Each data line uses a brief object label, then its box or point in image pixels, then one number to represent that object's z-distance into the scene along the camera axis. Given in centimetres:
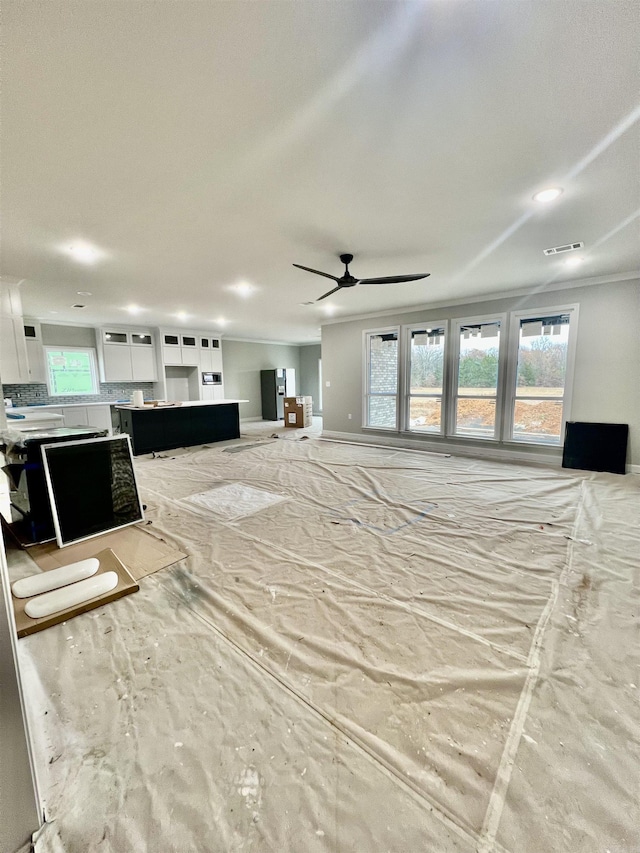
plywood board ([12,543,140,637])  169
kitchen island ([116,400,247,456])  596
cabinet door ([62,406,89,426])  665
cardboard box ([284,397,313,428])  889
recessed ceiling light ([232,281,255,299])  466
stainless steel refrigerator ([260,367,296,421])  1024
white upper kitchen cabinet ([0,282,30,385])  407
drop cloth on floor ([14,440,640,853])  97
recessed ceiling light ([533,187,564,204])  238
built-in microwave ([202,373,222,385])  878
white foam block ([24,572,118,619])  176
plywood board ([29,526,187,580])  229
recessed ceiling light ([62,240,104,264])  323
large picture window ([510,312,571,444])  488
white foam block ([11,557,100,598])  191
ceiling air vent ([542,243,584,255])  338
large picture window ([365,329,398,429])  662
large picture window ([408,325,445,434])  602
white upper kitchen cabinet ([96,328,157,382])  734
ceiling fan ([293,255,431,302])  342
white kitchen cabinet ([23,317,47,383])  652
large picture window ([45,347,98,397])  693
